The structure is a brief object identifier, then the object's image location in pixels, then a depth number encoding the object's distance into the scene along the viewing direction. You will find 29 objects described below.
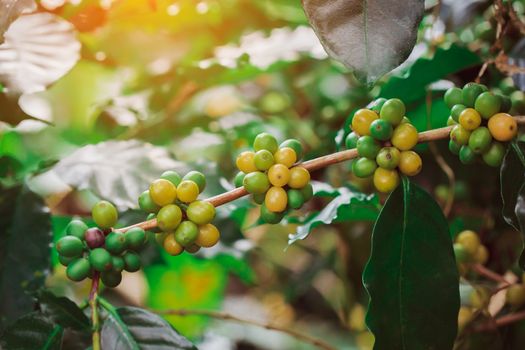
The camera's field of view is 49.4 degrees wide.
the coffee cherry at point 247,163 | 0.70
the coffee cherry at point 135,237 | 0.65
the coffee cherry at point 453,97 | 0.68
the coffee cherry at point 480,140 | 0.63
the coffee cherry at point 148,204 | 0.67
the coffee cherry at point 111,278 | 0.66
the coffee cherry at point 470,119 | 0.63
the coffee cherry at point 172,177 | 0.69
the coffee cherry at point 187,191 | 0.66
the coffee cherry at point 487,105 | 0.63
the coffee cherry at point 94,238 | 0.65
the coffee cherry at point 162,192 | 0.65
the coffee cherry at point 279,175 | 0.66
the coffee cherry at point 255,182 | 0.66
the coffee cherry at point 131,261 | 0.67
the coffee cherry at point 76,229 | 0.67
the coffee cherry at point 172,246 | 0.67
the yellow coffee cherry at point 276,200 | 0.66
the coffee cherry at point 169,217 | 0.64
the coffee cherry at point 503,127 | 0.63
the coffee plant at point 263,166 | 0.66
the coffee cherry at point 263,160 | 0.67
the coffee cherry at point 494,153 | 0.65
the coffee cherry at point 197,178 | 0.70
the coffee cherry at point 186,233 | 0.64
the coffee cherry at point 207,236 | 0.66
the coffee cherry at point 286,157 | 0.68
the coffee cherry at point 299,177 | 0.66
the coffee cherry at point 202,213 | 0.65
